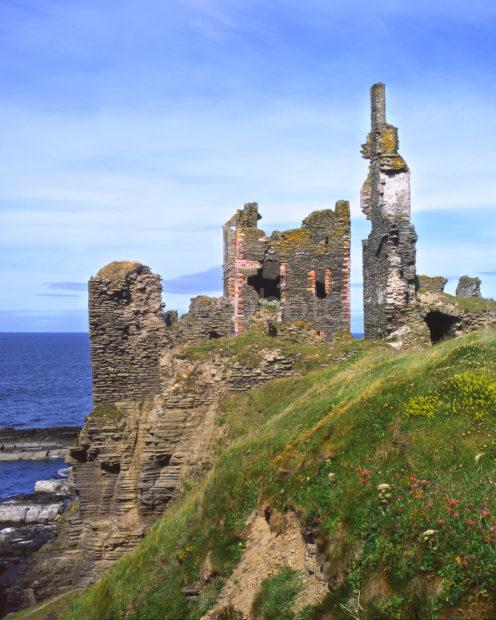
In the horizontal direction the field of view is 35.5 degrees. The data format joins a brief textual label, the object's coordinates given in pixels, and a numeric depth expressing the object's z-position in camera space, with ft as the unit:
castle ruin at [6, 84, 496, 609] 80.38
